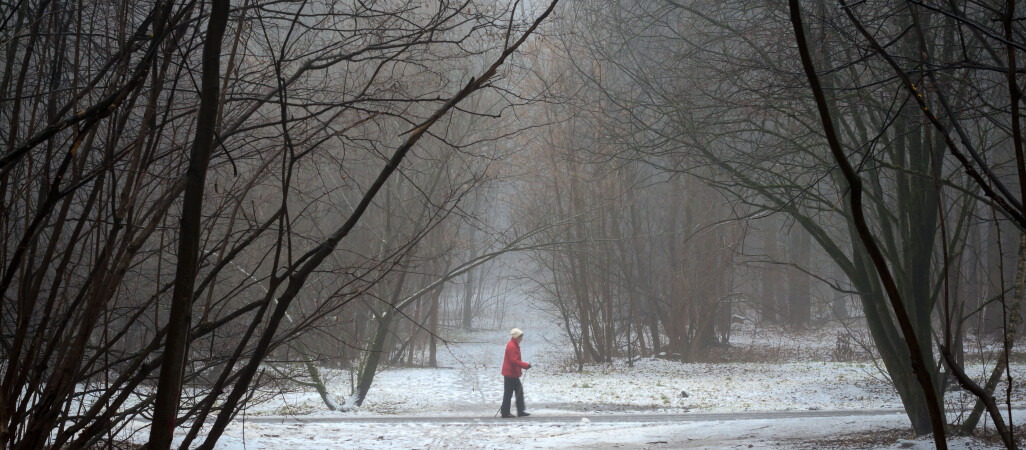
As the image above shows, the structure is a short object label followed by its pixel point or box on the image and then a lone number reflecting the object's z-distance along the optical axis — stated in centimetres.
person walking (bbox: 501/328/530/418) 5743
